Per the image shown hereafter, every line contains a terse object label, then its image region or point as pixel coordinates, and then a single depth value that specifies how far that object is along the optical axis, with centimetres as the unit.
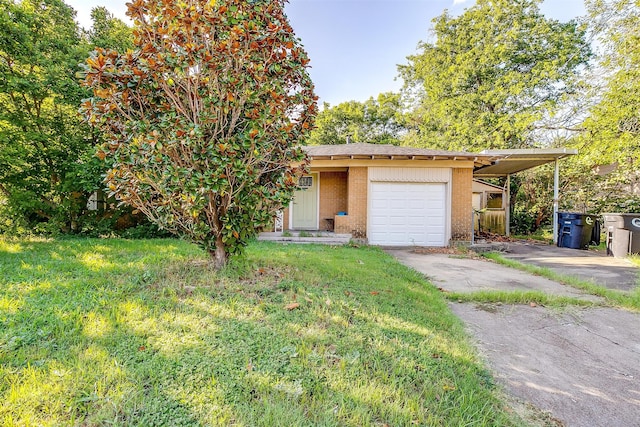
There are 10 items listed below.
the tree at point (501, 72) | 1455
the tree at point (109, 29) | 797
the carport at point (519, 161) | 895
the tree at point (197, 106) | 310
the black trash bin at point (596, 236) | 987
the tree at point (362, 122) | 2397
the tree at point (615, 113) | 991
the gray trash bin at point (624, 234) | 739
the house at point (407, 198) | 912
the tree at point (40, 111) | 646
